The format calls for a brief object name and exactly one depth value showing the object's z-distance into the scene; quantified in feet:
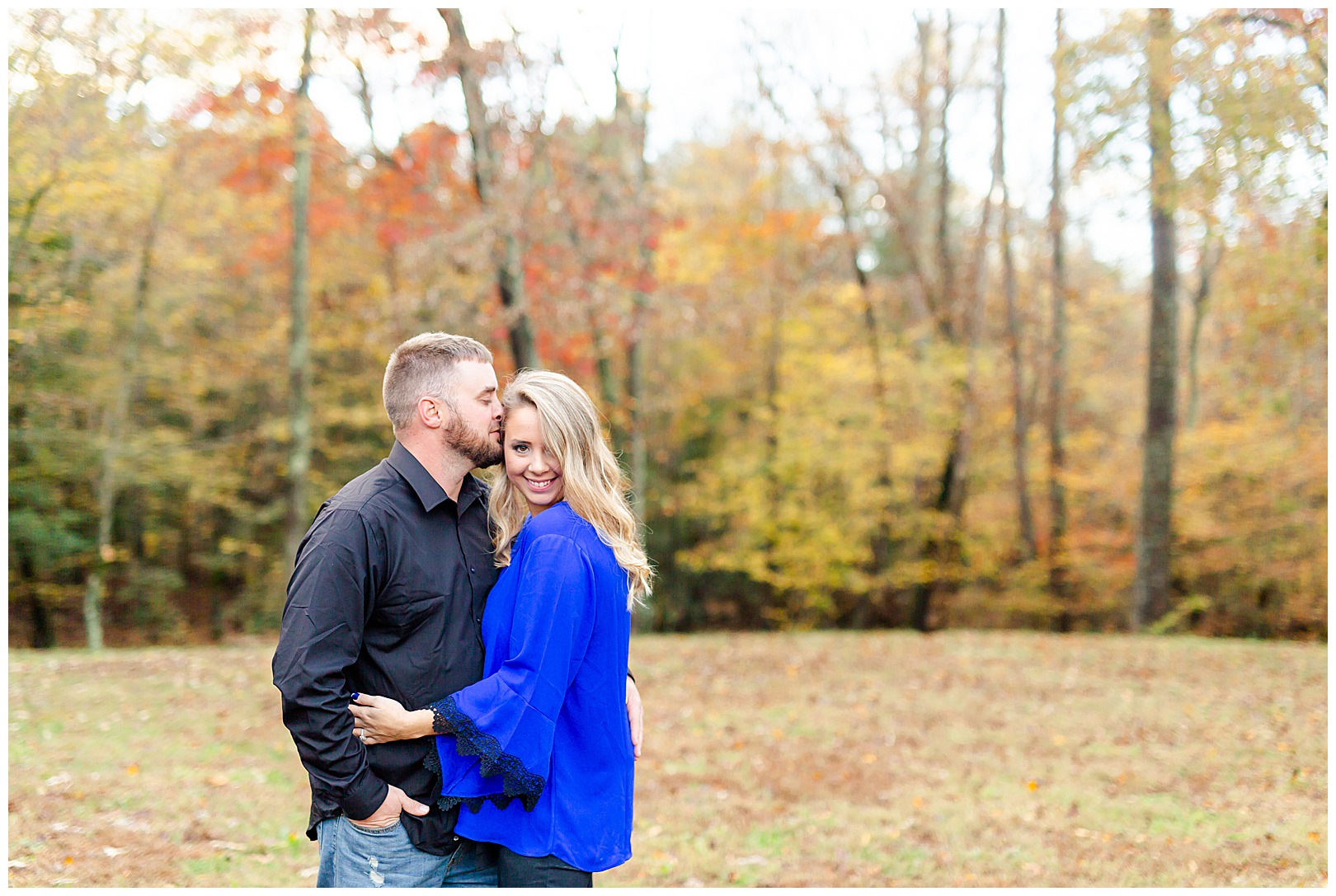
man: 7.24
